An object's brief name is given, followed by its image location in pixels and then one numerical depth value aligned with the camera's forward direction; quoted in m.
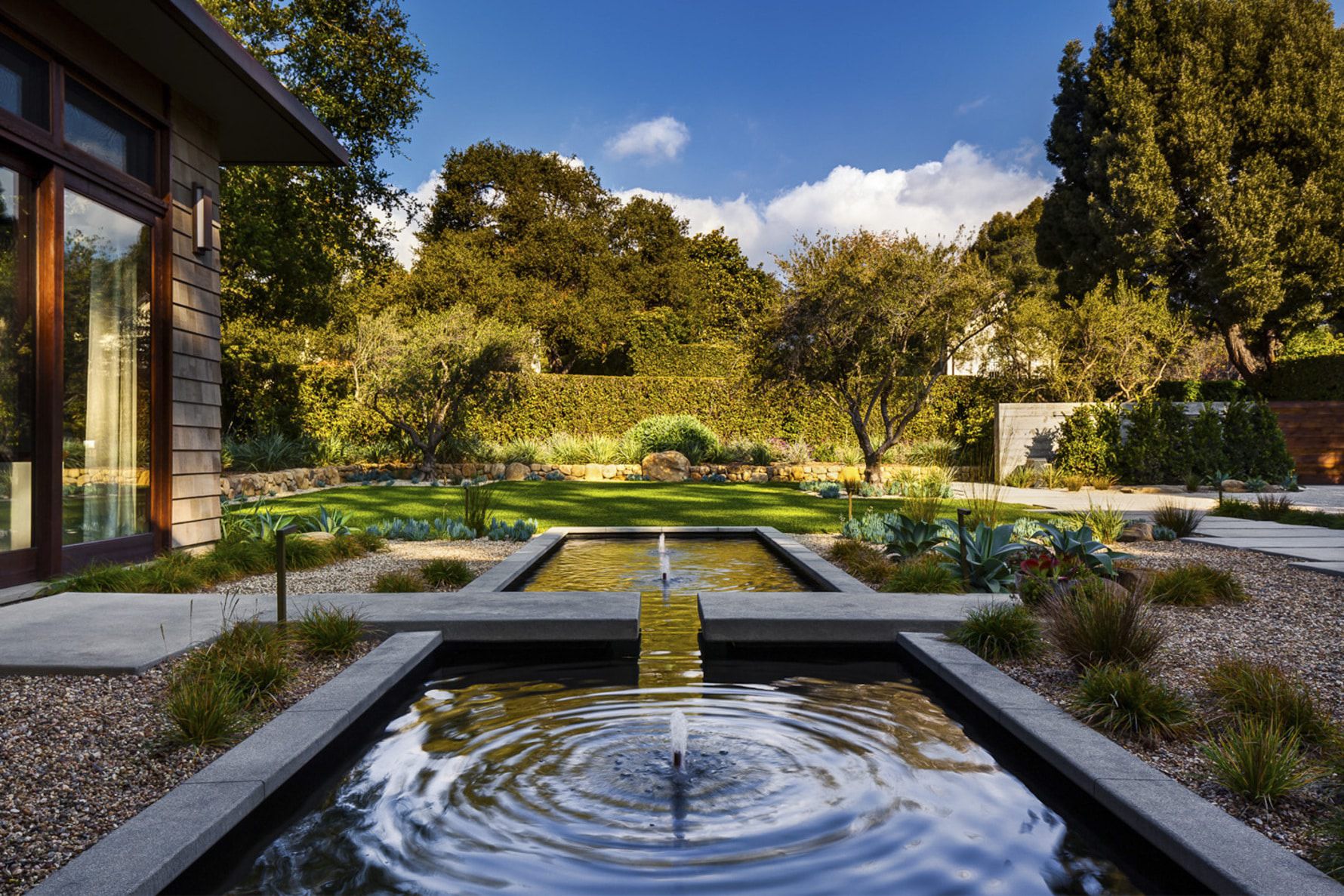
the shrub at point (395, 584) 5.69
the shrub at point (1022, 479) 15.43
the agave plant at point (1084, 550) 5.53
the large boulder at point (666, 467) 17.20
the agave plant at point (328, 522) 8.32
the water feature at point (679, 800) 2.38
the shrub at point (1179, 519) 8.33
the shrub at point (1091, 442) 14.60
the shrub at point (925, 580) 5.68
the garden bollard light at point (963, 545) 5.61
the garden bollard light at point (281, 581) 4.18
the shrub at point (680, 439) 18.31
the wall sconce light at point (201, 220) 7.33
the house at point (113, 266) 5.44
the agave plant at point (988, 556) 5.78
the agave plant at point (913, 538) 6.88
